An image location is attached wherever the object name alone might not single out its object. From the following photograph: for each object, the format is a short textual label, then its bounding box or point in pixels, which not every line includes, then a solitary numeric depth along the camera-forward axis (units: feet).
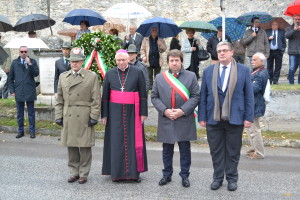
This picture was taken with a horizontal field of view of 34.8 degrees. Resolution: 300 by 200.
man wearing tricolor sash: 22.44
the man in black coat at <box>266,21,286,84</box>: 45.44
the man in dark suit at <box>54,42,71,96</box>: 33.24
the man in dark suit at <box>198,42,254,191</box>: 21.70
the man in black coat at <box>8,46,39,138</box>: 35.17
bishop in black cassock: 23.45
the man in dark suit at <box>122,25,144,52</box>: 43.78
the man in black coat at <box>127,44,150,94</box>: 28.94
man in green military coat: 23.16
